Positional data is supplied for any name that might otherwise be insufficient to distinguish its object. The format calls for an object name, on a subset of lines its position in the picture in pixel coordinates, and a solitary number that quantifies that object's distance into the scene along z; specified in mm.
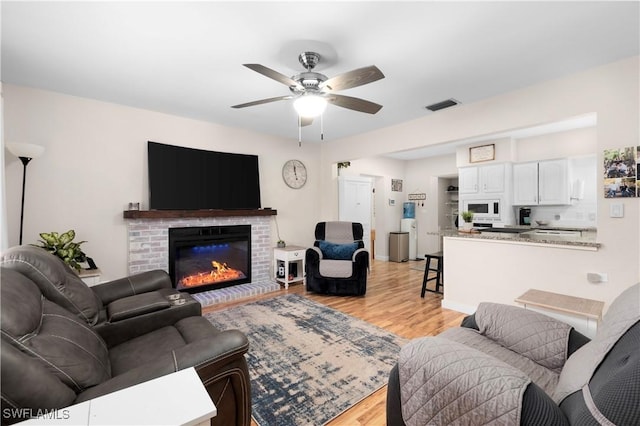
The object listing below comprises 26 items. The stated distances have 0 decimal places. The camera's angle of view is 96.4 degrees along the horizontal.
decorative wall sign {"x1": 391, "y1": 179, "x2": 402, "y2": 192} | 7031
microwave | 5055
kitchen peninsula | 2605
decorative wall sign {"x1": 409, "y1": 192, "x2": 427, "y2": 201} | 6965
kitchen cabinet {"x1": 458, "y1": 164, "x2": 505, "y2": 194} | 5031
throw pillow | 4219
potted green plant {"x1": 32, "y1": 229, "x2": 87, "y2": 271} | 2578
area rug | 1802
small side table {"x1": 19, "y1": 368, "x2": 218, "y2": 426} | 777
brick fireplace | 3447
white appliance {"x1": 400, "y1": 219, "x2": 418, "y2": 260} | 6875
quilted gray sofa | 802
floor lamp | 2547
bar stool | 3805
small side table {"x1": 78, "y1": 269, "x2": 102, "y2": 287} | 2701
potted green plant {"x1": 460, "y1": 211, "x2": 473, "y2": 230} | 3762
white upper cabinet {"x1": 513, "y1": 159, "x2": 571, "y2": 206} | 4578
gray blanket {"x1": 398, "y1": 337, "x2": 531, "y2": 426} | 957
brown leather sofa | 896
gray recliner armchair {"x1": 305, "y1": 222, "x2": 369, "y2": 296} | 3982
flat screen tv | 3586
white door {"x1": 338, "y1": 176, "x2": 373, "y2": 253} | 5988
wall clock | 4879
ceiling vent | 3156
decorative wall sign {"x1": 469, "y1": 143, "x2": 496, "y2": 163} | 5105
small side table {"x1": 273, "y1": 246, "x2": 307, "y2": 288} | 4410
